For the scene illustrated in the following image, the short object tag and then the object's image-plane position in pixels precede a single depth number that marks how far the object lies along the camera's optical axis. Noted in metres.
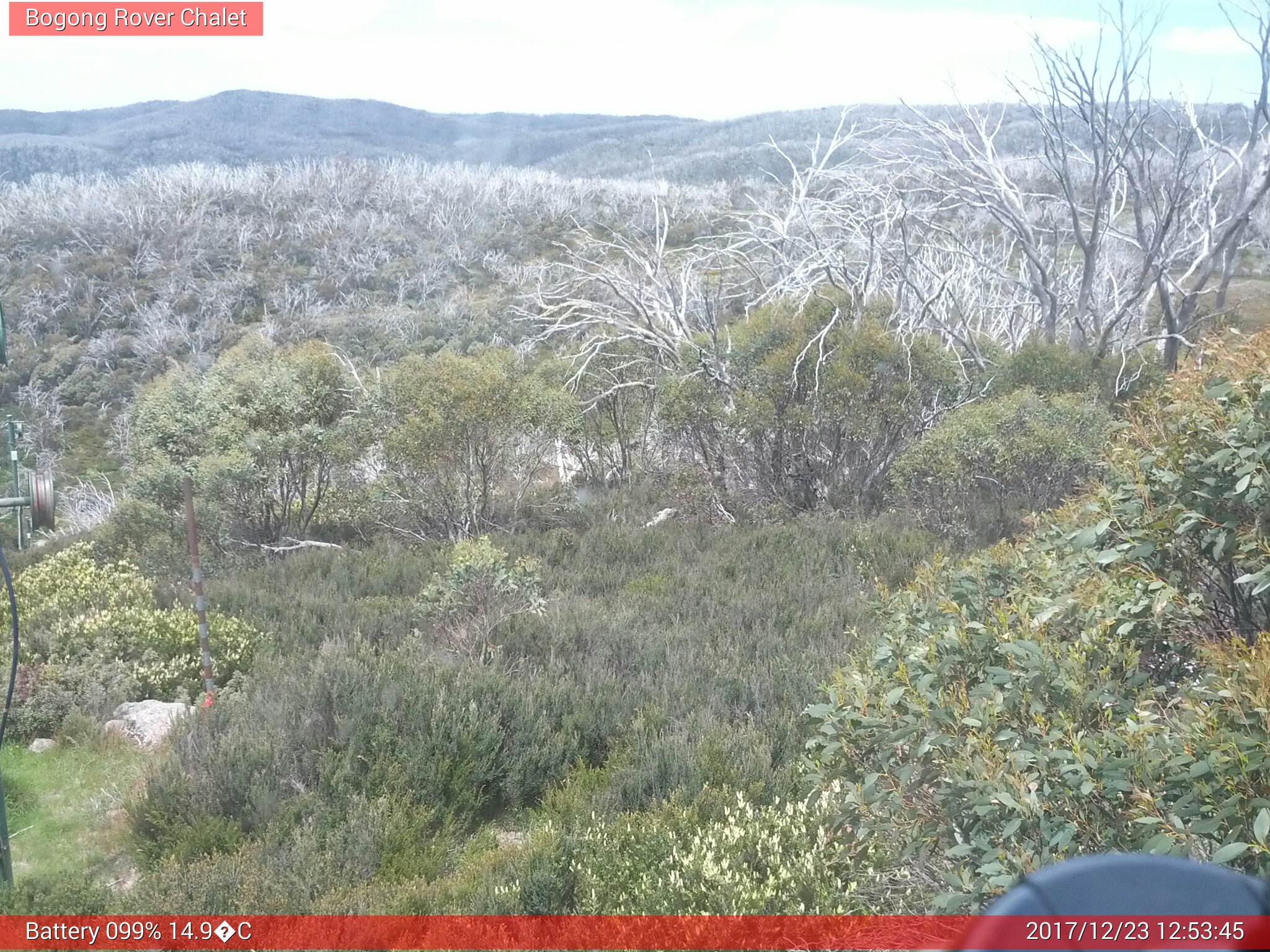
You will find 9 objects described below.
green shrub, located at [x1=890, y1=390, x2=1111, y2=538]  9.16
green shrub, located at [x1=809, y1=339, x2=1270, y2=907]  2.15
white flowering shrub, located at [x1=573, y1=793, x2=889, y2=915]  3.22
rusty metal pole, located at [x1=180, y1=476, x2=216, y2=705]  5.78
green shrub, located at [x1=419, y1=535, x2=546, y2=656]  6.86
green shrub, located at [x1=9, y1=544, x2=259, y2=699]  6.23
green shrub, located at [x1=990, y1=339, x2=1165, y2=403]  10.59
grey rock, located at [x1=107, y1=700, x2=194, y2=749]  5.55
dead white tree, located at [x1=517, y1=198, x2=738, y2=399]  11.95
